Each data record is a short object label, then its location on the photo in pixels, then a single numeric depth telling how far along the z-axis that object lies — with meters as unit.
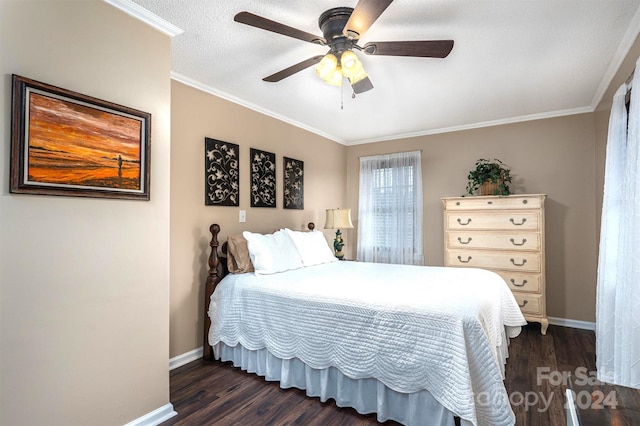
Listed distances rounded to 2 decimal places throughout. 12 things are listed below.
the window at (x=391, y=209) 4.62
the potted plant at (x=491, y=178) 3.89
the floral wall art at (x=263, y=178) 3.54
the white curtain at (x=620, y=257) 1.89
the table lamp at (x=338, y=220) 4.26
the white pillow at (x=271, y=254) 2.84
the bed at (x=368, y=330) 1.67
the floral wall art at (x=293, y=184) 4.01
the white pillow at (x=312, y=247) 3.31
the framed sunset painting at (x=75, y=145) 1.45
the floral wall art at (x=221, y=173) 3.05
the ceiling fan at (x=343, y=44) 1.73
